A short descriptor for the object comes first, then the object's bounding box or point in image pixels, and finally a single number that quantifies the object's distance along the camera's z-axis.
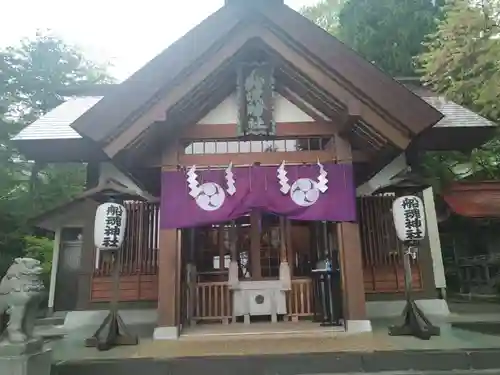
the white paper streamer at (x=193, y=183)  6.82
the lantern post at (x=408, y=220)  6.32
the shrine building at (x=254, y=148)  6.57
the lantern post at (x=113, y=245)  6.13
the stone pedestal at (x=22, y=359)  4.18
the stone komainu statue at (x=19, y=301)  4.39
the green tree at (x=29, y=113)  14.64
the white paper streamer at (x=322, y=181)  6.83
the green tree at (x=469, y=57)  7.92
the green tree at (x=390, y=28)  17.64
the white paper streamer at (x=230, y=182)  6.82
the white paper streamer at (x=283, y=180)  6.82
